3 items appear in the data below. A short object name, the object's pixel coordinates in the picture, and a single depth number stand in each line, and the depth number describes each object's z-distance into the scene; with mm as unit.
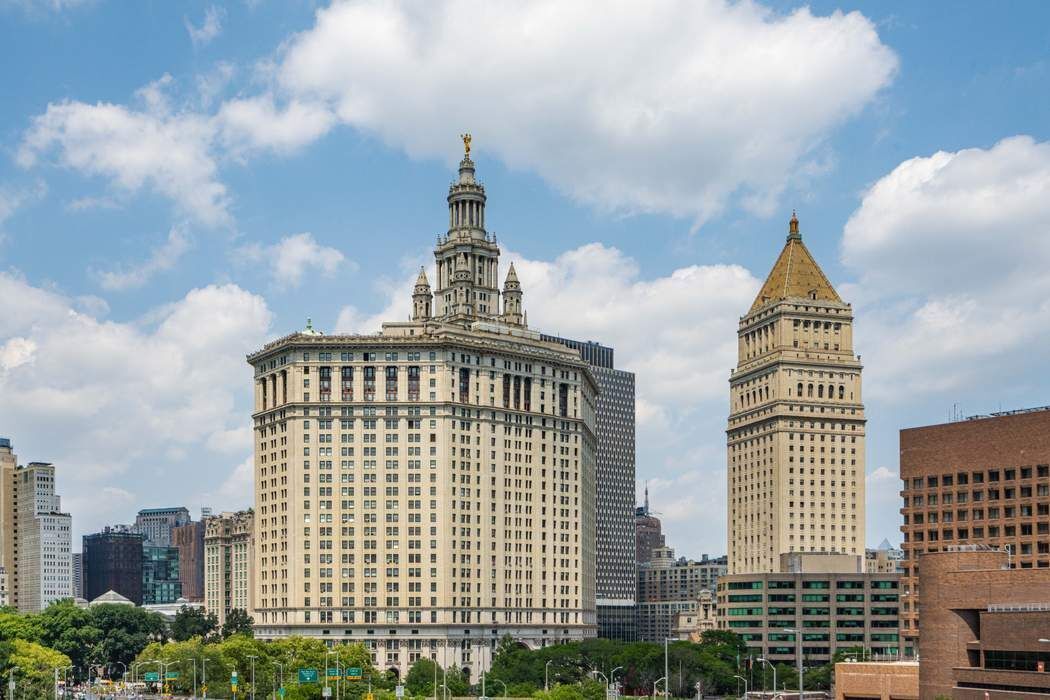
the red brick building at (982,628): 117875
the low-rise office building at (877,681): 140875
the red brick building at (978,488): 180500
